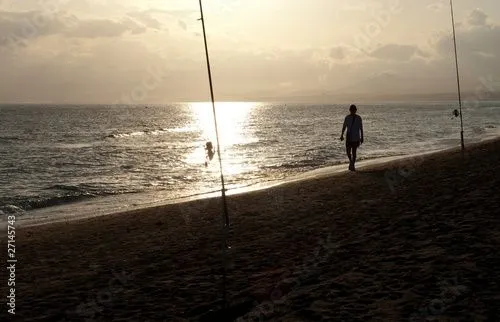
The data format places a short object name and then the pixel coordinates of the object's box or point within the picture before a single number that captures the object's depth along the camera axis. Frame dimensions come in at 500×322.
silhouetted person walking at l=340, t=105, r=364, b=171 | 15.84
